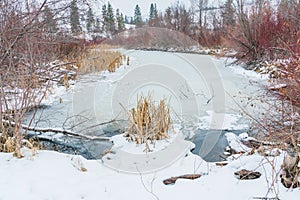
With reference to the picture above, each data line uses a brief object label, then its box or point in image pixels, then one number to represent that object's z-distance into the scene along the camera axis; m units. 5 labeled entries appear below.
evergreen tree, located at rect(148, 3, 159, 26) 21.40
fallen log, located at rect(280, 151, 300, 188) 1.76
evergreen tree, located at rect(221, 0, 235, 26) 11.37
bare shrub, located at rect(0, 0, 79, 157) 2.47
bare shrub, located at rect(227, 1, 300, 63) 7.12
